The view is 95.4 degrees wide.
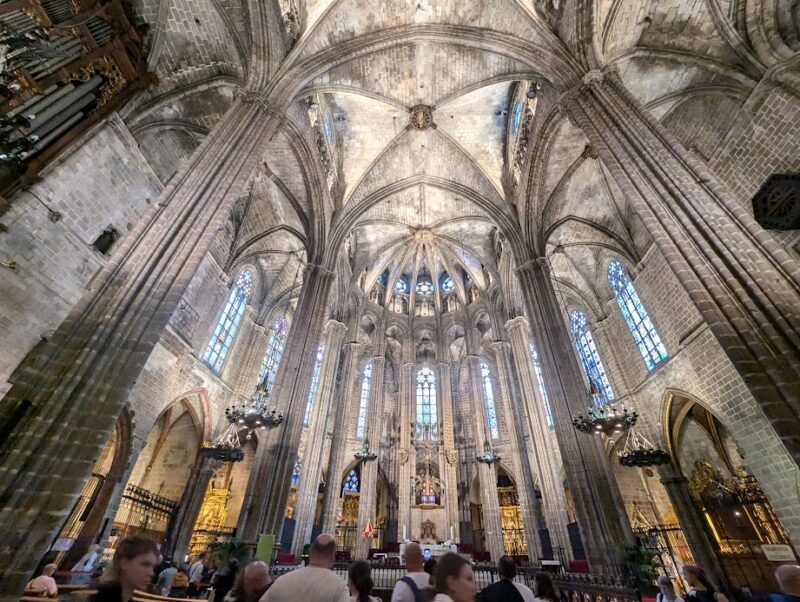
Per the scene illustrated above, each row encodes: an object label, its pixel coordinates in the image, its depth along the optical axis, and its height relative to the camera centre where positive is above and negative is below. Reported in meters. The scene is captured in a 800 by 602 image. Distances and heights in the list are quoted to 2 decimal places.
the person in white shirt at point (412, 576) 2.72 +0.01
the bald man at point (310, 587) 2.23 -0.06
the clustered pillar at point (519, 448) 14.98 +4.83
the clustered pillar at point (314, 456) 13.56 +3.91
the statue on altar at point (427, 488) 18.62 +3.72
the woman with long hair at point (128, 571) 1.92 +0.00
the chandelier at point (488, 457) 17.59 +4.74
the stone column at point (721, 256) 4.78 +4.14
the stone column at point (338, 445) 15.49 +4.86
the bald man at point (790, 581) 3.17 +0.05
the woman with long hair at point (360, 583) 2.67 -0.04
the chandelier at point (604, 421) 9.67 +3.47
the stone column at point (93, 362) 4.15 +2.32
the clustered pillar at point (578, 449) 8.95 +3.05
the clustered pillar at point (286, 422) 9.79 +3.74
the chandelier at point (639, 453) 10.96 +3.16
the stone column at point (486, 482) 16.09 +3.78
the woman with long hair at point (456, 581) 2.02 -0.01
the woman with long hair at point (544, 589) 3.08 -0.05
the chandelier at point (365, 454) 17.88 +4.79
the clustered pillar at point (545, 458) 13.84 +4.04
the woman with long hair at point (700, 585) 5.11 +0.01
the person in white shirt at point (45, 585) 5.47 -0.22
